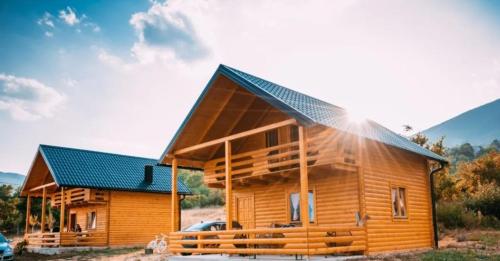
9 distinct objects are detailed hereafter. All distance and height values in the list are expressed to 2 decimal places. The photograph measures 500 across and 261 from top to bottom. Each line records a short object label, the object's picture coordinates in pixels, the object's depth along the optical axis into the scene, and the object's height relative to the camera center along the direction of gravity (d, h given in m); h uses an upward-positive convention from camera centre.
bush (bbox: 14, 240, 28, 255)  25.54 -1.98
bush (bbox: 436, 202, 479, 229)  26.05 -0.65
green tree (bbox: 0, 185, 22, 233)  43.31 -0.16
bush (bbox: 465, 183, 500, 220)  27.82 +0.20
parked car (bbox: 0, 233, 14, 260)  19.61 -1.63
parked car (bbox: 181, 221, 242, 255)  18.45 -0.68
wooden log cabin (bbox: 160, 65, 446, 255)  14.23 +1.31
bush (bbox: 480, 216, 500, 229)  26.26 -0.92
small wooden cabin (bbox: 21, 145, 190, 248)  26.72 +0.94
